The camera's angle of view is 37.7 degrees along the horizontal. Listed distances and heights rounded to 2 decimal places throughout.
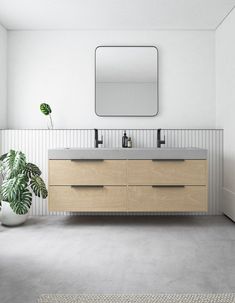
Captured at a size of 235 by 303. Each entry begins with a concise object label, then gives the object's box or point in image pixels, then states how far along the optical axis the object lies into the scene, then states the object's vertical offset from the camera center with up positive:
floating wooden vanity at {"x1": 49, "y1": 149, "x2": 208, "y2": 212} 3.51 -0.32
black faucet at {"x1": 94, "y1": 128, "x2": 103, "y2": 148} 4.00 +0.10
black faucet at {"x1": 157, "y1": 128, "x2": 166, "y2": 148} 4.00 +0.10
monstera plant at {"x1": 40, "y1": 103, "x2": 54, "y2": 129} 4.03 +0.46
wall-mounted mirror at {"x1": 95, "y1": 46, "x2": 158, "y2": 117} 4.15 +0.83
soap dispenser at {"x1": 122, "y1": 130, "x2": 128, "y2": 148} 4.02 +0.09
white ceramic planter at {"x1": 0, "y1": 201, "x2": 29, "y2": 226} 3.52 -0.70
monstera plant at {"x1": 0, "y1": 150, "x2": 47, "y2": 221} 3.38 -0.34
